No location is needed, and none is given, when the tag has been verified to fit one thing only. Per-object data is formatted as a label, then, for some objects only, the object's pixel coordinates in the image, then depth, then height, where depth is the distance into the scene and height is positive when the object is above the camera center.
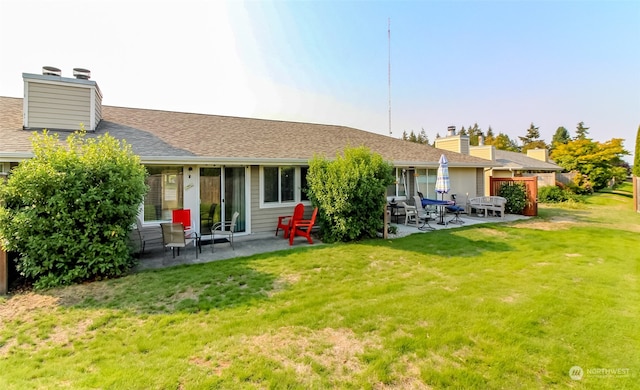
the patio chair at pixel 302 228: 8.23 -0.89
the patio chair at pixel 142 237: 6.88 -0.97
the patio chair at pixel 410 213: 10.80 -0.62
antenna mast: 15.01 +8.61
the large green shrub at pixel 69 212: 4.89 -0.22
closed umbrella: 10.88 +0.70
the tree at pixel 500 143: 42.60 +7.85
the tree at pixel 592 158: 24.23 +3.19
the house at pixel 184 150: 7.70 +1.39
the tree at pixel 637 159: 16.91 +2.13
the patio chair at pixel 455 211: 11.62 -0.61
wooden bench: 12.61 -0.33
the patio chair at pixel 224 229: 7.63 -0.88
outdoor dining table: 10.69 -0.23
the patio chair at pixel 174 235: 6.38 -0.80
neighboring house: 16.59 +2.68
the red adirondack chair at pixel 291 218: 8.83 -0.63
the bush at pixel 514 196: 13.30 +0.01
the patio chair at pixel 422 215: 10.53 -0.68
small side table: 11.06 -0.42
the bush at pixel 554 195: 19.48 +0.06
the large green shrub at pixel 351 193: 8.00 +0.12
